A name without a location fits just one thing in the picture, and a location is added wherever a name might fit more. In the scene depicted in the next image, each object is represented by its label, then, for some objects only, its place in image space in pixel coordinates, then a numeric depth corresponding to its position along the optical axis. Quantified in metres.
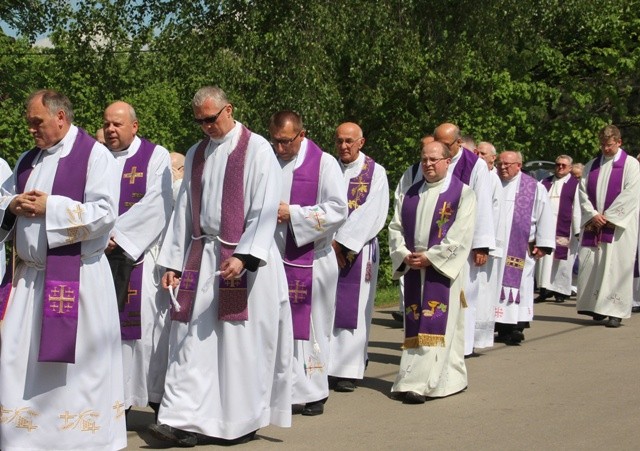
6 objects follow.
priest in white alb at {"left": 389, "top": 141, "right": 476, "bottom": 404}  9.58
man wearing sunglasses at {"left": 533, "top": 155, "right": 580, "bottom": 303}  17.84
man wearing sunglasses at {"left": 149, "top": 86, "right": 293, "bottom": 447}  7.71
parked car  22.33
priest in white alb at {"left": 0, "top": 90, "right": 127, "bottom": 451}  6.89
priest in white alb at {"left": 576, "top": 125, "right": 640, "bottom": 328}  14.35
